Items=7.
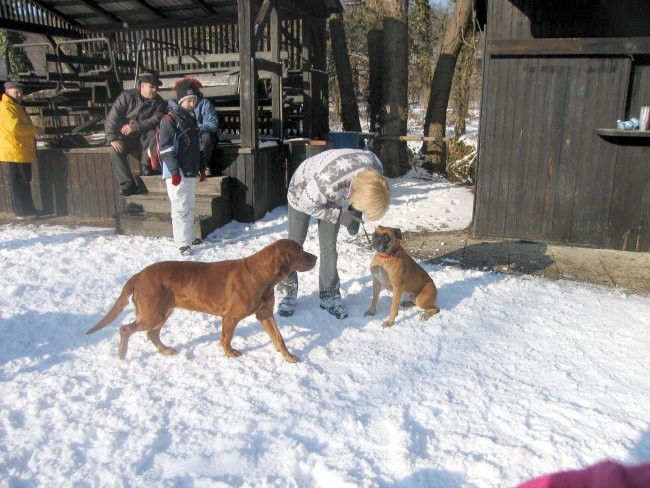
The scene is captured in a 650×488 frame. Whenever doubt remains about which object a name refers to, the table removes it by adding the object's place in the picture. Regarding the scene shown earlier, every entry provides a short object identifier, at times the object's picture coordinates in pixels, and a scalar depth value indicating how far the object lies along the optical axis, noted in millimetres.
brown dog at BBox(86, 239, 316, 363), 3525
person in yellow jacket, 7699
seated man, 7242
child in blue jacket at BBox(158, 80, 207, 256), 6008
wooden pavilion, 7879
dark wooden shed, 6355
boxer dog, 4336
